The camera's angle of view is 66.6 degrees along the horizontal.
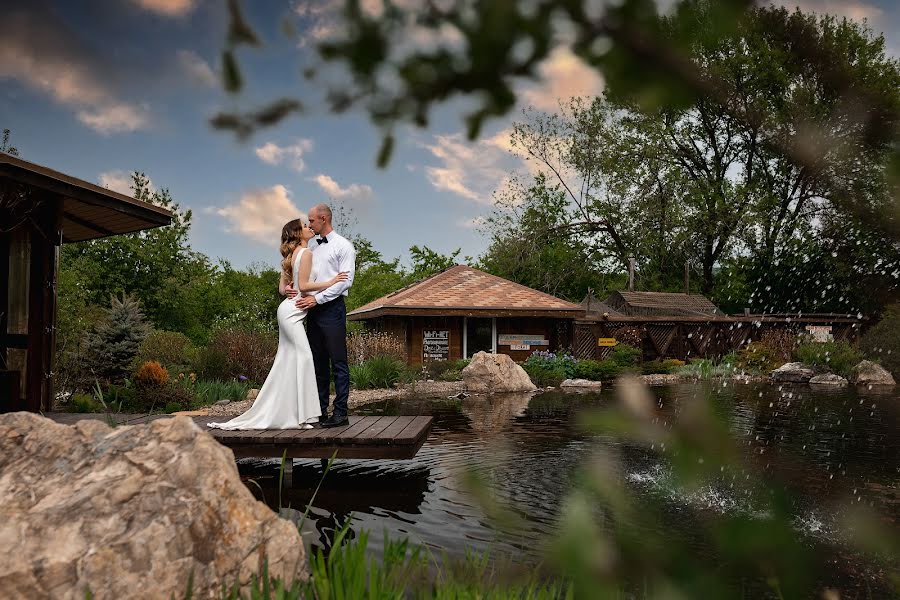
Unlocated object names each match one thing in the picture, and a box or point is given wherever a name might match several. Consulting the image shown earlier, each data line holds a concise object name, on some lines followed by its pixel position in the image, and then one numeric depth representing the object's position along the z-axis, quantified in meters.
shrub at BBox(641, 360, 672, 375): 23.52
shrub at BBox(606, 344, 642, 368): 23.60
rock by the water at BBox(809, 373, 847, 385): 20.55
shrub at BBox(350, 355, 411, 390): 17.45
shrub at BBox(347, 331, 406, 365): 20.89
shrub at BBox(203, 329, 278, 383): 16.25
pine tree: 13.50
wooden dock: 6.08
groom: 6.57
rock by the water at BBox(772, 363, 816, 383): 20.98
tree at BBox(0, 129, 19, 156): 29.20
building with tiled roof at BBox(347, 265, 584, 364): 25.55
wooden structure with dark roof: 8.56
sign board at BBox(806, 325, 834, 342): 24.31
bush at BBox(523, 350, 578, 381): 21.08
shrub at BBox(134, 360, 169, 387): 11.57
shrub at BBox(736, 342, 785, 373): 23.94
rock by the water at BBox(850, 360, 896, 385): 20.53
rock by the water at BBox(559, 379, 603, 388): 18.78
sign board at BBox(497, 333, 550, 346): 27.41
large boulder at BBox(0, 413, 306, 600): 2.35
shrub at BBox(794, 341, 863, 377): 21.75
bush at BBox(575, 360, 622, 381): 20.88
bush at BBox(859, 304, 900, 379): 22.11
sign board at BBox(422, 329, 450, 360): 26.66
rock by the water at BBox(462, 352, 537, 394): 17.25
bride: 6.64
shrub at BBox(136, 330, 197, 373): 15.65
